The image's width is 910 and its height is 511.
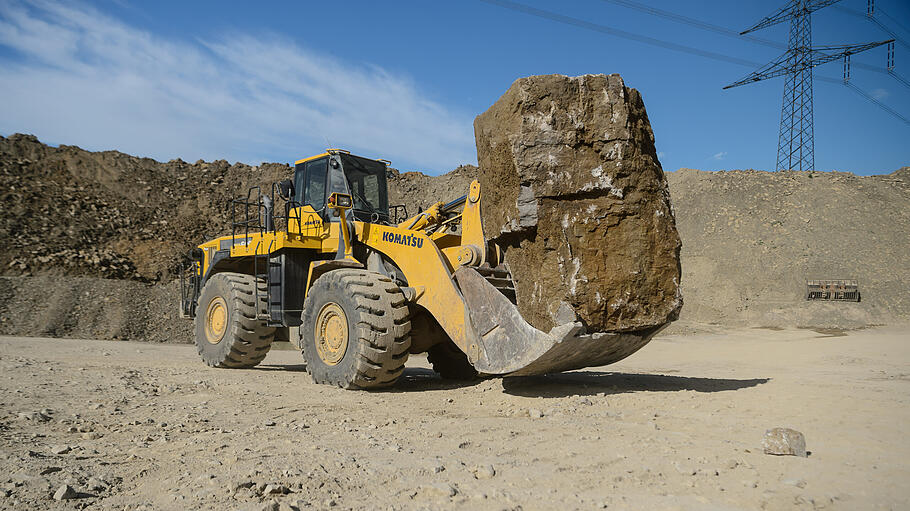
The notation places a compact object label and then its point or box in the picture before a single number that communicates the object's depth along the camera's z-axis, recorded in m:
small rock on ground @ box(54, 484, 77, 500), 3.06
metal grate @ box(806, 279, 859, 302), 26.06
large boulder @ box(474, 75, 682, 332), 5.64
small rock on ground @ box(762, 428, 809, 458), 3.85
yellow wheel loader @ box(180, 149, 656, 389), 6.05
